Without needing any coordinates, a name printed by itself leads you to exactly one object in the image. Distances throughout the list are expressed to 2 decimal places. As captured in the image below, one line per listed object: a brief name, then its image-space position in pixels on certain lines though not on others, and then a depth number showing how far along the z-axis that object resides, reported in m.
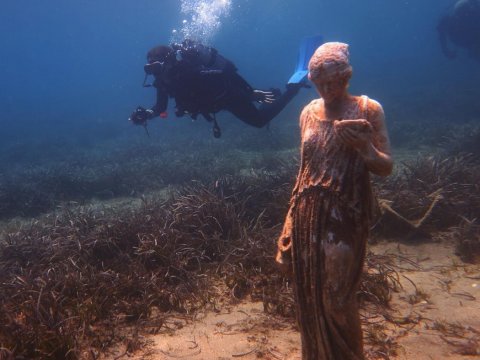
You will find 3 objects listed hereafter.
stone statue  2.11
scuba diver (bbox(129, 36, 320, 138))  7.84
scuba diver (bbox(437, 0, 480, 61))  17.03
